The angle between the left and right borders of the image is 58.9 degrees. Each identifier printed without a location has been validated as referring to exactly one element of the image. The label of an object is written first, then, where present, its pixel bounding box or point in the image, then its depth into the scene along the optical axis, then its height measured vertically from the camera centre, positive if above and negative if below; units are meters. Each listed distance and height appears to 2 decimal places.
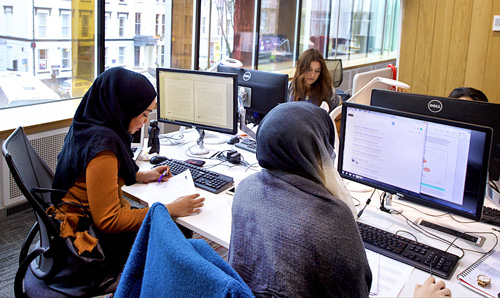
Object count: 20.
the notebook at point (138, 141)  2.61 -0.50
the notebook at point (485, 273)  1.35 -0.64
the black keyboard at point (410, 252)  1.46 -0.63
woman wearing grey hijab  1.10 -0.41
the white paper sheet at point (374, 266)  1.36 -0.66
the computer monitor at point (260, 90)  2.81 -0.19
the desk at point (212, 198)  1.72 -0.63
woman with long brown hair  3.58 -0.14
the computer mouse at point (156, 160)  2.45 -0.56
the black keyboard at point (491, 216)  1.84 -0.60
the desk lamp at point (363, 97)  2.14 -0.17
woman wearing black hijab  1.68 -0.40
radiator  2.98 -0.77
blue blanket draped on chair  0.72 -0.36
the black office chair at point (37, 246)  1.55 -0.69
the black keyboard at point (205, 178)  2.11 -0.58
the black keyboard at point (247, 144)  2.79 -0.53
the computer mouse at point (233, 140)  2.90 -0.52
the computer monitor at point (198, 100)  2.52 -0.24
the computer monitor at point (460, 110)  1.89 -0.17
